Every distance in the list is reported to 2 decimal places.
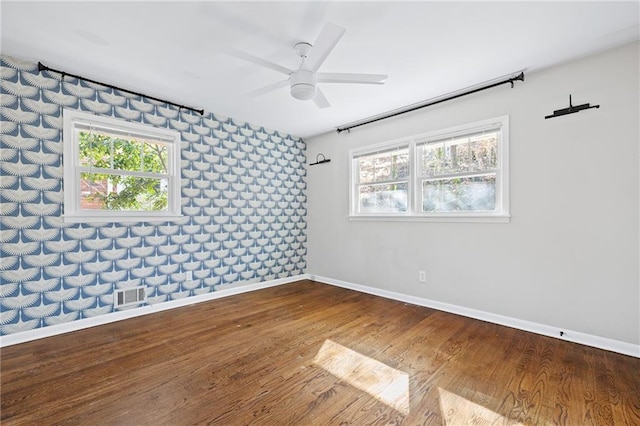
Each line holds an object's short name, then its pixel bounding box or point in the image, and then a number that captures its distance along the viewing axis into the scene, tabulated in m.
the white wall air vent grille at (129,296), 3.21
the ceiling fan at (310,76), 2.09
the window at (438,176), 3.16
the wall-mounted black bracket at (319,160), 4.95
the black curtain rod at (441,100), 2.93
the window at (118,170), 2.98
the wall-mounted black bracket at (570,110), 2.57
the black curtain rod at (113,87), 2.75
